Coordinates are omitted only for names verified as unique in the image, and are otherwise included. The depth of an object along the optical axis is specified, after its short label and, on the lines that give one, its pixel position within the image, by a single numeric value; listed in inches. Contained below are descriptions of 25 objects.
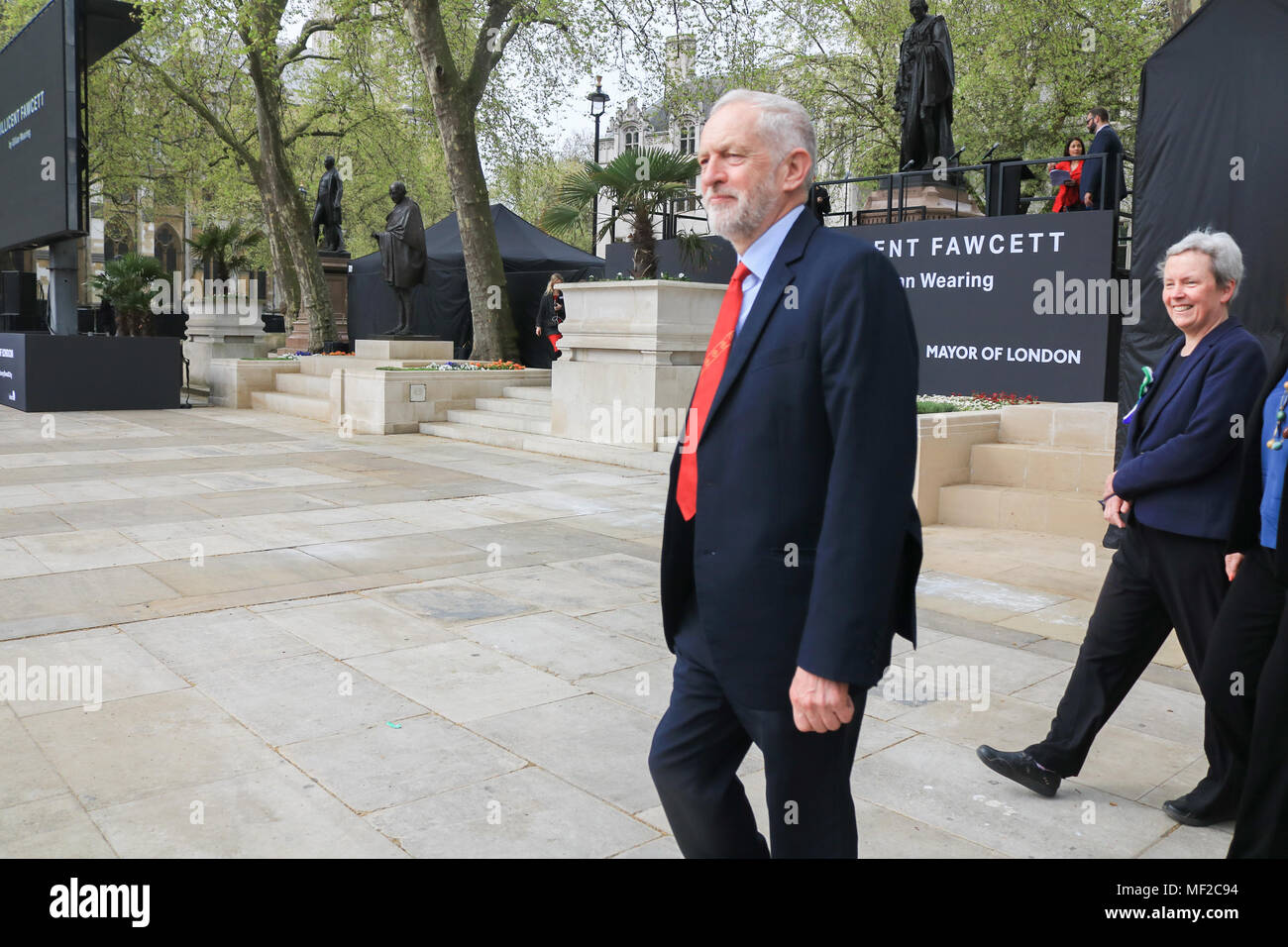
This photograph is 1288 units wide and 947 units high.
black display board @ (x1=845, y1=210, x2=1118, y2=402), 454.6
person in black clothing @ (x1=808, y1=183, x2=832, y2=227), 613.0
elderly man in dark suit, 80.1
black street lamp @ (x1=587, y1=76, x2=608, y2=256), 1125.0
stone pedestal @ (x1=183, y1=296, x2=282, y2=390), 922.7
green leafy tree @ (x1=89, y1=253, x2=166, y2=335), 839.1
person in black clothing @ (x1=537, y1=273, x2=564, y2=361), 745.6
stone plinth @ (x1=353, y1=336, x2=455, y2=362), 713.0
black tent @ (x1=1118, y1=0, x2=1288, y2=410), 268.7
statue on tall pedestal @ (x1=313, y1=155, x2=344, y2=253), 966.4
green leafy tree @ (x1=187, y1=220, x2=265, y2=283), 1018.1
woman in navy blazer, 135.5
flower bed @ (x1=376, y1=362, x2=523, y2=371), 679.7
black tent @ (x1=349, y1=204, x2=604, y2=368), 887.1
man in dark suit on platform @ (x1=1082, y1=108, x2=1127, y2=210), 473.7
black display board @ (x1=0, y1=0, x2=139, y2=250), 649.6
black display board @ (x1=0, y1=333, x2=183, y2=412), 703.7
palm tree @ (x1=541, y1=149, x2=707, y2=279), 548.4
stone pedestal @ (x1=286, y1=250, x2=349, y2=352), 1108.5
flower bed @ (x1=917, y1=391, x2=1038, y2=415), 399.9
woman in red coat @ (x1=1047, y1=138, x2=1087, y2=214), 519.5
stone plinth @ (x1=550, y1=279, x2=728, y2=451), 512.7
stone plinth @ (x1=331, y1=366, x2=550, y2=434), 632.4
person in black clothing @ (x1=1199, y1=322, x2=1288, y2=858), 113.0
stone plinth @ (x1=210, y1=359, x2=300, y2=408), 806.5
